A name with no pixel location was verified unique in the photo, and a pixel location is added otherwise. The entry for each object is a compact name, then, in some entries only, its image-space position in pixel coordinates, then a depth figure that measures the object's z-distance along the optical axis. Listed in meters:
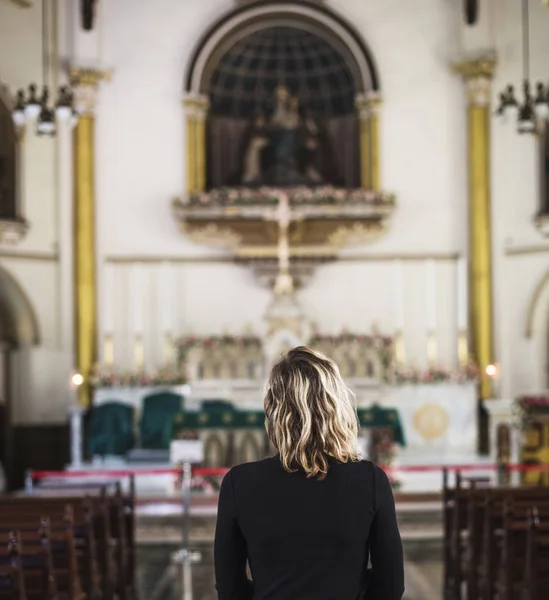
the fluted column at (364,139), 15.89
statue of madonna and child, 16.06
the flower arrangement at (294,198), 15.25
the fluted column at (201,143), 15.85
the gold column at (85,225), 15.30
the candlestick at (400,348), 15.69
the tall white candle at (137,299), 15.82
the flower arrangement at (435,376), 14.30
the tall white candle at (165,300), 15.85
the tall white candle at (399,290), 15.86
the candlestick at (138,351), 15.71
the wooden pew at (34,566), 4.78
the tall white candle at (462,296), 15.62
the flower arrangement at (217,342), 14.84
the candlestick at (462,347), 15.47
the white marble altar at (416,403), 14.04
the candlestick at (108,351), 15.49
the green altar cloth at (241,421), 12.15
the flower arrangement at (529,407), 12.18
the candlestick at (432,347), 15.72
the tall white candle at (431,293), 15.81
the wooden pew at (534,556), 5.34
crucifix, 15.00
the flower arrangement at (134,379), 14.52
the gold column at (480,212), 15.45
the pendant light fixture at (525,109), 11.84
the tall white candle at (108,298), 15.62
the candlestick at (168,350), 15.65
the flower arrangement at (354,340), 14.79
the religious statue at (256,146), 16.11
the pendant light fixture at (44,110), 10.95
